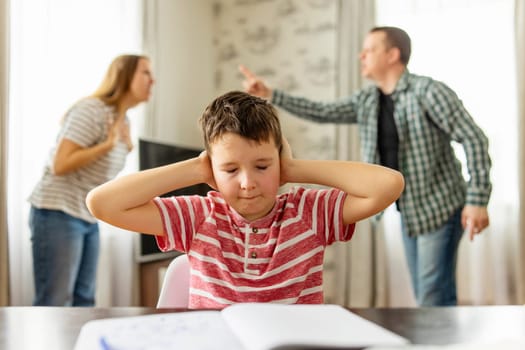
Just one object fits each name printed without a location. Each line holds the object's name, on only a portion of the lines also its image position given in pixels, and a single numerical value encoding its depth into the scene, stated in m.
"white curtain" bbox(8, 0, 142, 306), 2.36
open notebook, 0.56
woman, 1.98
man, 1.84
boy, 0.98
